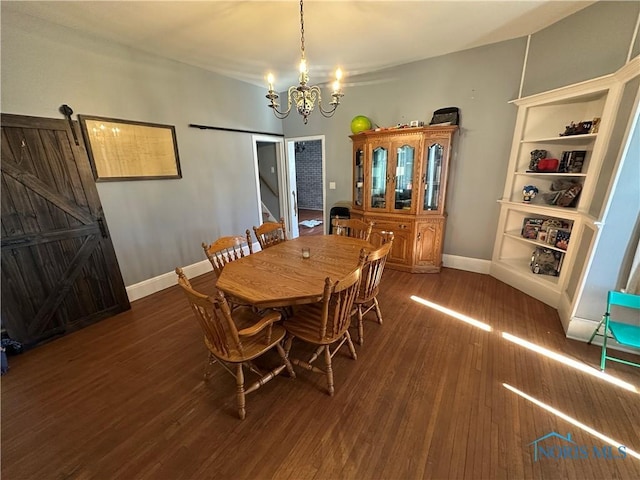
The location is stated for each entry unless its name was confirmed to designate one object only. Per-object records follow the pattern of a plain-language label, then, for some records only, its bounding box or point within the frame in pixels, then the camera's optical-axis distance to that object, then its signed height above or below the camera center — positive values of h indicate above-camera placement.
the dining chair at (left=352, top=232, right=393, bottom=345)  2.00 -0.90
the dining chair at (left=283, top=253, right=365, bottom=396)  1.58 -1.07
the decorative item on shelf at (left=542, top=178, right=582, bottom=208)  2.70 -0.29
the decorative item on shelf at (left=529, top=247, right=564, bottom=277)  3.00 -1.10
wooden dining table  1.64 -0.75
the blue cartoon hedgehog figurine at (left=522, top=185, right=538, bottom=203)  3.06 -0.30
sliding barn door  2.20 -0.54
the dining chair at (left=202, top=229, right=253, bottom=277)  2.28 -0.67
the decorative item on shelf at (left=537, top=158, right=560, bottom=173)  2.80 +0.01
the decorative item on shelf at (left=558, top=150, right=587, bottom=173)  2.64 +0.04
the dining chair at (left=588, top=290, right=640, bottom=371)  1.88 -1.22
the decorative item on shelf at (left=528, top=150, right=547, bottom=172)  2.94 +0.10
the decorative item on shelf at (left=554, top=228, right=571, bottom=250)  2.77 -0.77
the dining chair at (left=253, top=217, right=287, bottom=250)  2.86 -0.70
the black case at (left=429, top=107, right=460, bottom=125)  3.32 +0.66
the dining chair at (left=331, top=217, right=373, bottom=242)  2.91 -0.67
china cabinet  3.36 -0.25
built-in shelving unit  2.27 -0.26
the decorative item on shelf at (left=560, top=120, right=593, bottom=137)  2.48 +0.35
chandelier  1.94 +0.60
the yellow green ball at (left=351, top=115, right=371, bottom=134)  3.84 +0.67
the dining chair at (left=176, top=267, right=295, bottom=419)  1.39 -1.06
